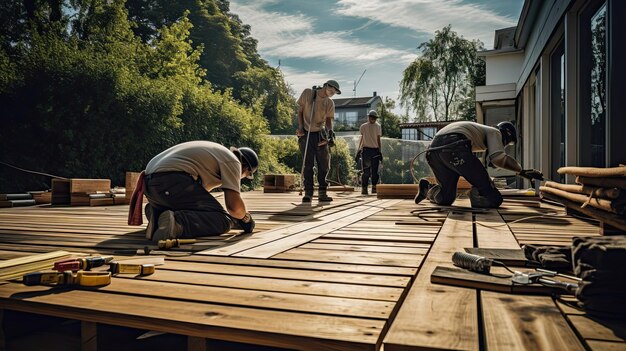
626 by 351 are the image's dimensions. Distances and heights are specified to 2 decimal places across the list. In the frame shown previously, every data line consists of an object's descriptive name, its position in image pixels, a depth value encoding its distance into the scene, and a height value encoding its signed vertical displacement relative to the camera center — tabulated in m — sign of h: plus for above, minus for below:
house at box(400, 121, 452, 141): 19.81 +2.39
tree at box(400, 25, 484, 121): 27.64 +6.34
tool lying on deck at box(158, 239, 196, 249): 2.49 -0.38
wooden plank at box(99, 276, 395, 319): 1.32 -0.40
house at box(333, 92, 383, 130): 48.84 +7.76
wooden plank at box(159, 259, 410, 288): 1.67 -0.40
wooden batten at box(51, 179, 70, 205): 6.10 -0.18
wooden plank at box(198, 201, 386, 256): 2.34 -0.39
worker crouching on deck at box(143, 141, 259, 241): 2.96 -0.09
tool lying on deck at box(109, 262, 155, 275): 1.77 -0.37
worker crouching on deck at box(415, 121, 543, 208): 4.73 +0.23
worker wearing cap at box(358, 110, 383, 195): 8.62 +0.60
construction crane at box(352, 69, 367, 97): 34.53 +7.82
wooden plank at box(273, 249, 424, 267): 2.03 -0.40
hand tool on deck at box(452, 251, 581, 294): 1.44 -0.36
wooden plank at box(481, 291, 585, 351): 1.05 -0.40
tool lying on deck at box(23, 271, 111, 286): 1.60 -0.37
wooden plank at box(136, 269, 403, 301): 1.49 -0.40
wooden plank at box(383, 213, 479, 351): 1.04 -0.40
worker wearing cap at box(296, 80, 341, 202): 5.96 +0.69
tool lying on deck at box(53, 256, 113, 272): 1.77 -0.36
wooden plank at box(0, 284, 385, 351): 1.11 -0.40
